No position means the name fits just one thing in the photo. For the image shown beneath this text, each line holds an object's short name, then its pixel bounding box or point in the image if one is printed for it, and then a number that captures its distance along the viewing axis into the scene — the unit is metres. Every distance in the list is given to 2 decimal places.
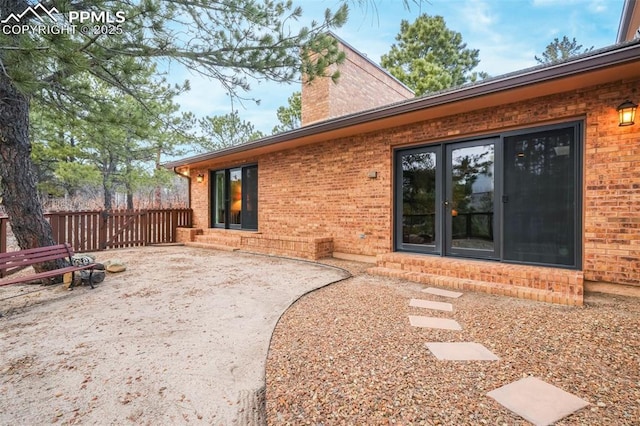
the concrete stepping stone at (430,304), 3.46
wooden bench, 3.88
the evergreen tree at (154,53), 3.49
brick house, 3.78
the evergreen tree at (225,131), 20.19
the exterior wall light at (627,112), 3.63
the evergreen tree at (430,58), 16.27
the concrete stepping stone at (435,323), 2.92
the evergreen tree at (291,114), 19.14
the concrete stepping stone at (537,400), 1.64
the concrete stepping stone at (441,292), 3.98
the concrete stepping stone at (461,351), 2.29
